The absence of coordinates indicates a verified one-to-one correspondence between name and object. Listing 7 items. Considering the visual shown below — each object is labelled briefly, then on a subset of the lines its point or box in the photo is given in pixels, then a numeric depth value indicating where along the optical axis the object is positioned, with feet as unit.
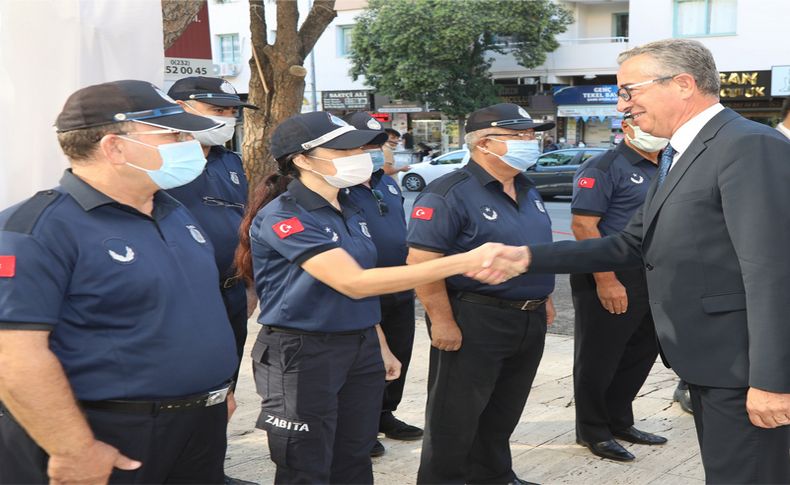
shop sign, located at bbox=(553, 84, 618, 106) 99.96
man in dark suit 8.39
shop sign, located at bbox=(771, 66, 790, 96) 84.53
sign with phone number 28.36
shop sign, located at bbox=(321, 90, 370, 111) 118.73
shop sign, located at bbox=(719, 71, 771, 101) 86.74
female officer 9.95
